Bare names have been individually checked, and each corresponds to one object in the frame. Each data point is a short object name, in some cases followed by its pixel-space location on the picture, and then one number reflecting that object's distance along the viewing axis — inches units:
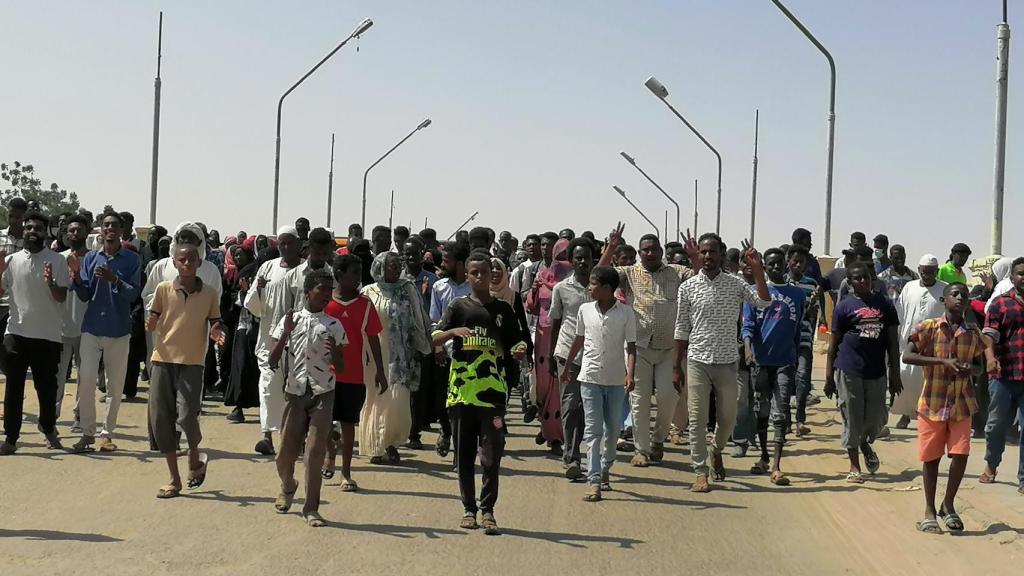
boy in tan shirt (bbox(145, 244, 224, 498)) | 384.5
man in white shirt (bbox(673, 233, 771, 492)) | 430.9
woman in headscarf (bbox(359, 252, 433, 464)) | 459.8
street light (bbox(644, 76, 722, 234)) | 1135.6
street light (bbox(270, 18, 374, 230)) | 1153.4
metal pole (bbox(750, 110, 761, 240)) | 1572.3
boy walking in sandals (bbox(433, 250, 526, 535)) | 348.8
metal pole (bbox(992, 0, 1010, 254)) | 736.3
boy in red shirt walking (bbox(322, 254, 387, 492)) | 385.1
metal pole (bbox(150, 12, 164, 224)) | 1163.9
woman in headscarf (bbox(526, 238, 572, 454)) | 505.0
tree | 3932.1
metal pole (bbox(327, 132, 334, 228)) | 2060.8
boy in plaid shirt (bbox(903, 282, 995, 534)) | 365.4
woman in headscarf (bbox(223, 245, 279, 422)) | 552.1
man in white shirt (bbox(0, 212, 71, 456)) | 463.5
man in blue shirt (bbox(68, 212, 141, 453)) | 468.1
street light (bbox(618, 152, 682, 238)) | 2158.5
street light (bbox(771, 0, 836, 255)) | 839.0
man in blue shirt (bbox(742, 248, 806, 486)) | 475.5
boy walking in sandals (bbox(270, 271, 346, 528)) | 353.7
